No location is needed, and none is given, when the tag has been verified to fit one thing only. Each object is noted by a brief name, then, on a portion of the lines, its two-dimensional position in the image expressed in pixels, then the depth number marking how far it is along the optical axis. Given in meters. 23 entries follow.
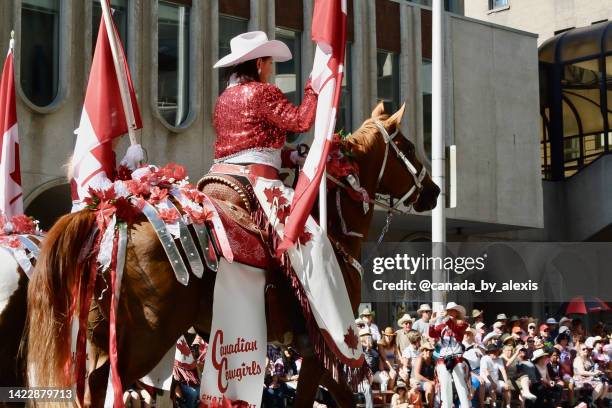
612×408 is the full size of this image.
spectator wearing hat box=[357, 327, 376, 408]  16.25
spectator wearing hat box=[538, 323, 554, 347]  20.70
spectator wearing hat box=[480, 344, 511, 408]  17.41
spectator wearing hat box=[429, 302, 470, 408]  14.97
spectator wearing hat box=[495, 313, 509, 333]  21.22
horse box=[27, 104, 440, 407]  6.55
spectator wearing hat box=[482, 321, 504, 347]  19.06
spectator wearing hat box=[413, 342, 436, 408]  15.92
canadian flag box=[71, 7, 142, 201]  8.02
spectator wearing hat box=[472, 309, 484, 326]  20.51
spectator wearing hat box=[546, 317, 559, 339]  23.48
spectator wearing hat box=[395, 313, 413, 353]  17.11
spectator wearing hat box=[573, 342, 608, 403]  19.55
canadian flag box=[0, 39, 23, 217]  10.00
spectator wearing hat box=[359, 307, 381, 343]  17.35
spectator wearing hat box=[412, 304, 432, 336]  17.97
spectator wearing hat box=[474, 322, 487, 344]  18.48
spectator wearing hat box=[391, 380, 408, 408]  15.30
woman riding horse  7.55
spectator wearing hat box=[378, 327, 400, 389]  16.67
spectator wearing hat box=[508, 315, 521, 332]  22.15
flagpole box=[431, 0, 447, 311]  14.26
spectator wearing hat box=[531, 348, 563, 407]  18.45
